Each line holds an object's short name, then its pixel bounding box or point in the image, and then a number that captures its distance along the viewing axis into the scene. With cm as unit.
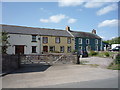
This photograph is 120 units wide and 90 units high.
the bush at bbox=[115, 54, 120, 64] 1508
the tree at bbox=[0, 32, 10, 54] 2279
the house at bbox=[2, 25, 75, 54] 2875
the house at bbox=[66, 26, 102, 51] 3897
